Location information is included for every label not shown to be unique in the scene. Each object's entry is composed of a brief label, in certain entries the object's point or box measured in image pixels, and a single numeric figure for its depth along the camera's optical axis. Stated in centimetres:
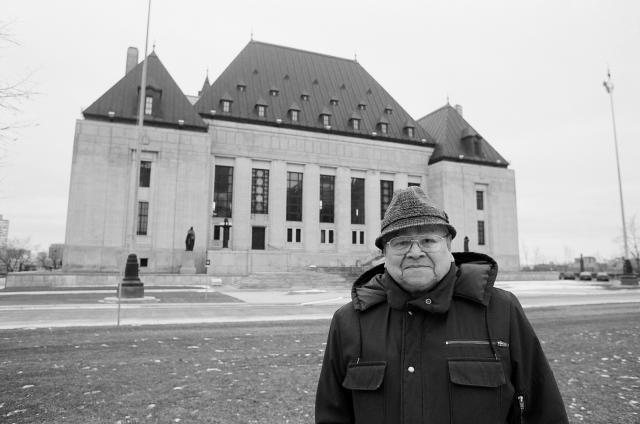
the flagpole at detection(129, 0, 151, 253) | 2030
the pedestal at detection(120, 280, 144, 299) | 1975
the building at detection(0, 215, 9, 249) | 8650
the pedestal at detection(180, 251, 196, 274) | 3607
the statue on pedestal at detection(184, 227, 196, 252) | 3681
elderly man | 204
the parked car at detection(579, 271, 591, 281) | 5125
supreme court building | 3934
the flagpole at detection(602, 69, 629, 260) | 3600
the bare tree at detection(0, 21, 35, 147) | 782
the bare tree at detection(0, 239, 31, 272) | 7872
